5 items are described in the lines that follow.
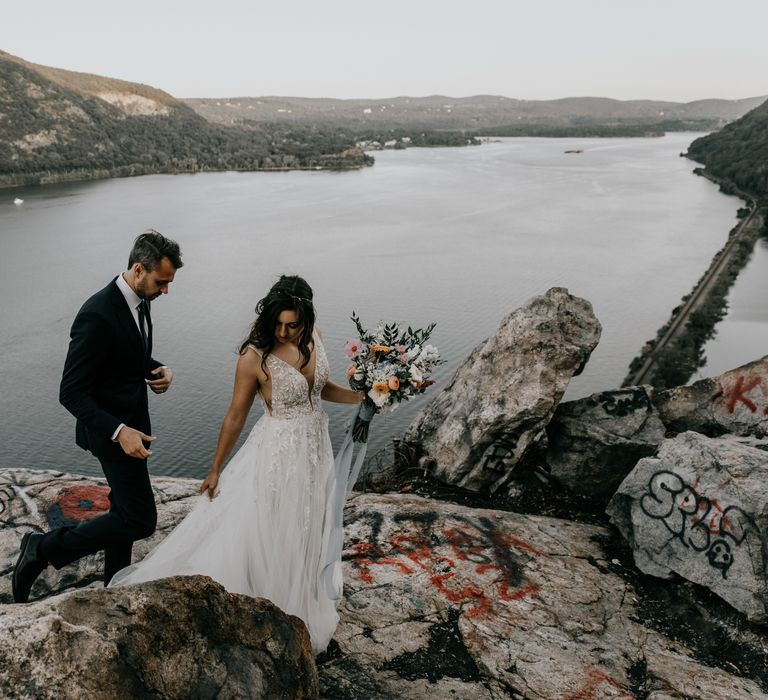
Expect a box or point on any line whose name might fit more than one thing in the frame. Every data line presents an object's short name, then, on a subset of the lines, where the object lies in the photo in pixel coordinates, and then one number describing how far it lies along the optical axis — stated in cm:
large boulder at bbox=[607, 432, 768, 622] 345
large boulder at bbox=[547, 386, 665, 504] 496
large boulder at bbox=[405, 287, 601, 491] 491
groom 265
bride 293
